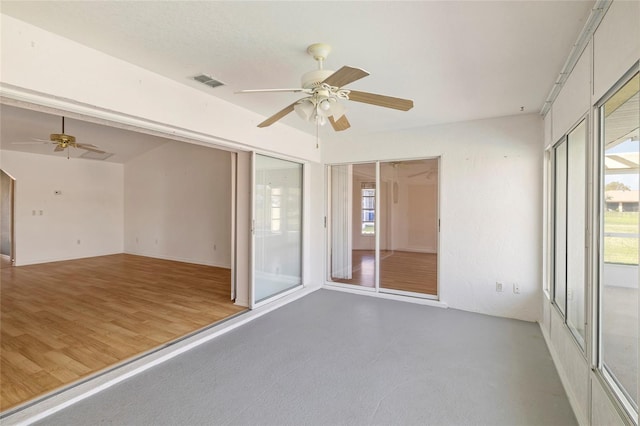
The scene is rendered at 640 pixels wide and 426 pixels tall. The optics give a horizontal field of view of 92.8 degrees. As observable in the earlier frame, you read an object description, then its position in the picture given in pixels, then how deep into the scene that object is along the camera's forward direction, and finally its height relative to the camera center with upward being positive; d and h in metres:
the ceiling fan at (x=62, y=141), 4.74 +1.12
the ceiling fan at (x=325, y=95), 1.86 +0.78
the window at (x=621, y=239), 1.48 -0.13
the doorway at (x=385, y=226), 4.72 -0.21
